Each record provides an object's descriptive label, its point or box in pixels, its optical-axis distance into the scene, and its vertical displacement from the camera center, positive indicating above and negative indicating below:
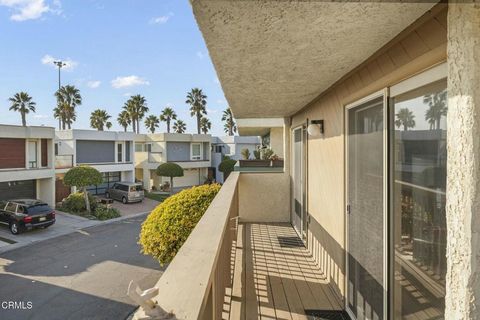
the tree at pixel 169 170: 22.76 -0.81
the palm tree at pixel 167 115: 35.53 +5.37
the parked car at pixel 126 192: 19.42 -2.14
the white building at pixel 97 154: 18.55 +0.41
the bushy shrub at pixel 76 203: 16.44 -2.43
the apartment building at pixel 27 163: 14.68 -0.14
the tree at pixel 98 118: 32.28 +4.56
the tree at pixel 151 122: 36.69 +4.65
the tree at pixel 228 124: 39.47 +4.77
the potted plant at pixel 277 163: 8.35 -0.12
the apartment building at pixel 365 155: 1.35 +0.02
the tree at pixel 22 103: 26.45 +5.11
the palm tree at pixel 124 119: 33.91 +4.65
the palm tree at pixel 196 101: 34.16 +6.71
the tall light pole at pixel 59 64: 29.28 +9.51
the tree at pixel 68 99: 29.14 +6.01
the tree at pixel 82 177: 15.63 -0.94
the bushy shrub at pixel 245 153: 11.85 +0.22
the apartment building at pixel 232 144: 31.06 +1.58
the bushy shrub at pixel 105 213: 15.47 -2.85
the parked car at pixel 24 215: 12.08 -2.26
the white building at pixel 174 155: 25.44 +0.39
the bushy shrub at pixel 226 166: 25.36 -0.59
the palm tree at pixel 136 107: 32.06 +5.69
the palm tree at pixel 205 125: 35.39 +4.13
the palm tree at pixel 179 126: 36.72 +4.14
